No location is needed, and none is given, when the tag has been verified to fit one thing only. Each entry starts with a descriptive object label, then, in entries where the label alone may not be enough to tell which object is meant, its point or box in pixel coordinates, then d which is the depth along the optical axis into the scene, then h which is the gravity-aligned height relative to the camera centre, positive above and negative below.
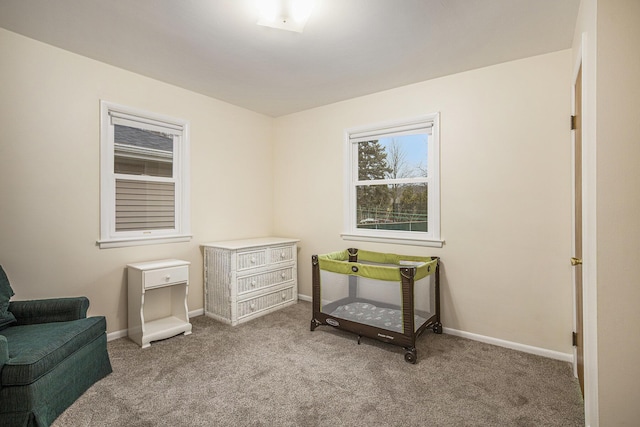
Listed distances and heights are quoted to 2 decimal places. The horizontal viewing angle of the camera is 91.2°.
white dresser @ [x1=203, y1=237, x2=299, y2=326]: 3.29 -0.72
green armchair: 1.62 -0.82
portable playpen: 2.53 -0.76
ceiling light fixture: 1.94 +1.28
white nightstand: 2.77 -0.75
